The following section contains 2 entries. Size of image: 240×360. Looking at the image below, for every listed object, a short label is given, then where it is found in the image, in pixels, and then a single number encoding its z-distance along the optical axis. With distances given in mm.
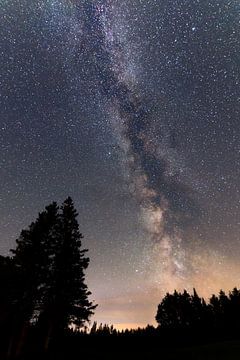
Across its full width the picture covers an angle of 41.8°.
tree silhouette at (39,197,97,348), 29720
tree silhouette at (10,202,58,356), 26750
